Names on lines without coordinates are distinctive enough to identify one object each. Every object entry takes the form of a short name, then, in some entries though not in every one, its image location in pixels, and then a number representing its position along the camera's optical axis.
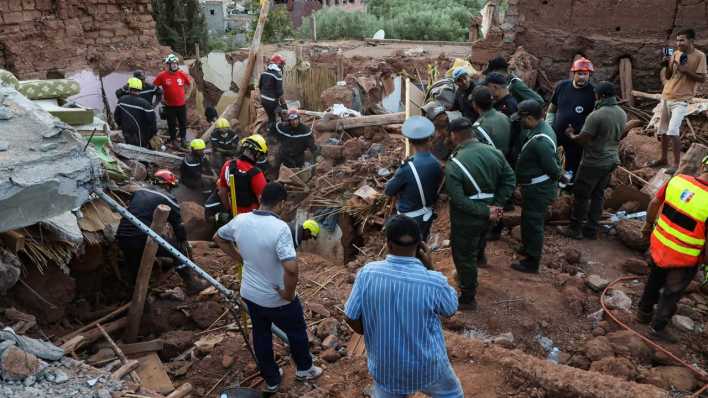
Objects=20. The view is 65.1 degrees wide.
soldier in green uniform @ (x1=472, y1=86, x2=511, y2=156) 5.47
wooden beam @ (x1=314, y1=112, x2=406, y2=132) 10.08
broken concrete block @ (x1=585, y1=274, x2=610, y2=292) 5.38
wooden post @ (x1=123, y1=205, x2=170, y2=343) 5.00
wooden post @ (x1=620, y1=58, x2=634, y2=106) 9.28
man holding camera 6.78
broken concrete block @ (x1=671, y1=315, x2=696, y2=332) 4.78
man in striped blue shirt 2.84
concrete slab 3.87
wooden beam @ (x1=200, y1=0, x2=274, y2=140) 12.84
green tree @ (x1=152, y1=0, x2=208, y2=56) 18.38
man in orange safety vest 4.12
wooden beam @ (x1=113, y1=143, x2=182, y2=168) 9.55
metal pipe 4.33
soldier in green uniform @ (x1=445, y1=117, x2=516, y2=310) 4.60
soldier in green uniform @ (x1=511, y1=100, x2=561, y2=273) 5.11
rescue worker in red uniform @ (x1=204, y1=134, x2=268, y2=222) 6.01
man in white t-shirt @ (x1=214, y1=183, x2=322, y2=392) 3.70
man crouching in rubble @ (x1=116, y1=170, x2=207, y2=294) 5.38
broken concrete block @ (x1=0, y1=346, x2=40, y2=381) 3.15
